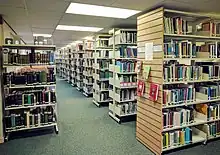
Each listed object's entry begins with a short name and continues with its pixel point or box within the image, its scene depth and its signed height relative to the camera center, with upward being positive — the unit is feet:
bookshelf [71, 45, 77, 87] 32.07 +0.30
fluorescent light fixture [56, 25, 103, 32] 17.41 +4.03
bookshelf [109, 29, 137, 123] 14.12 -0.59
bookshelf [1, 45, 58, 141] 11.10 -1.52
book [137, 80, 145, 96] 10.41 -1.17
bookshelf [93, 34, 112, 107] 19.20 -0.32
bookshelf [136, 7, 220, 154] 9.18 -0.63
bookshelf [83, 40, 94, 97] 23.58 +0.14
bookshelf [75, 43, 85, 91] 27.53 +0.50
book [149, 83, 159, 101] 9.19 -1.24
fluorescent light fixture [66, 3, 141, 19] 10.39 +3.63
